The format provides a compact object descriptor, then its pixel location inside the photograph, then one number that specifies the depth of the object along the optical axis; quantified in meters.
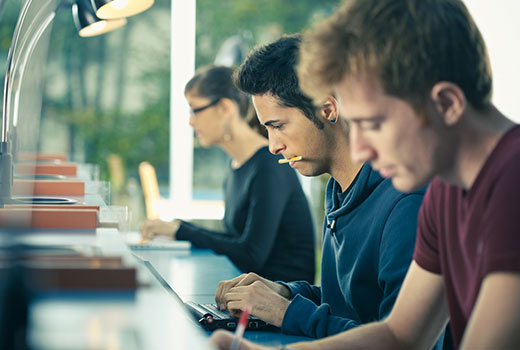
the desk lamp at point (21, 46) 2.13
